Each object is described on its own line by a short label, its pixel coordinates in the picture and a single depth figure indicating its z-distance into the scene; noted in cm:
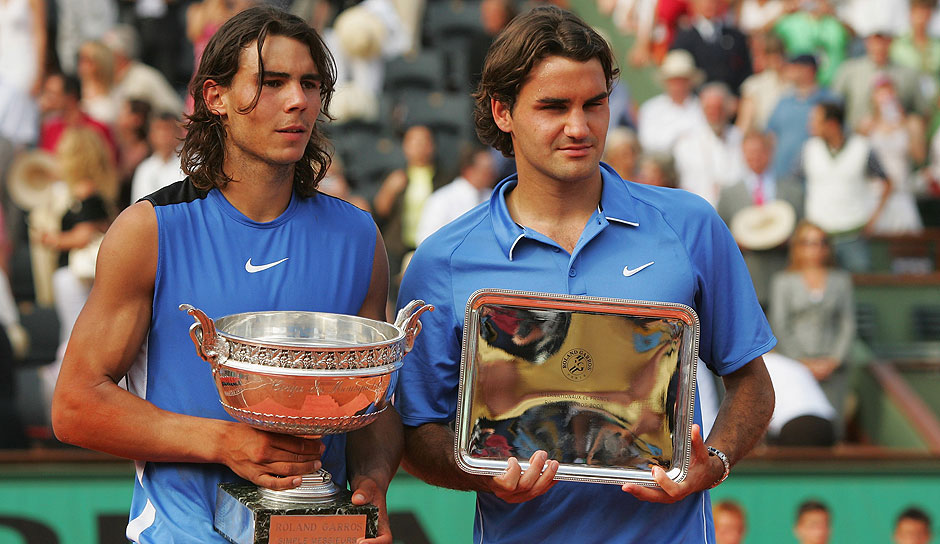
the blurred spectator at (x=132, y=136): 1736
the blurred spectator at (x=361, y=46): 2158
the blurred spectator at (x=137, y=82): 1930
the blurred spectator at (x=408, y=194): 1780
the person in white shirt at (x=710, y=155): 1934
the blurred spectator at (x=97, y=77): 1889
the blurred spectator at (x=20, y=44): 2014
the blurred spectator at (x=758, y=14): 2584
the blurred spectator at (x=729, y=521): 1273
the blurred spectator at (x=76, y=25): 2189
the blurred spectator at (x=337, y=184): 1670
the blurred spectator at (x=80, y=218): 1522
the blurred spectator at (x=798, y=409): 1421
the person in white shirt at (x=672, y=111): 2095
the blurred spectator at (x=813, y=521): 1273
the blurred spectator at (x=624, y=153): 1744
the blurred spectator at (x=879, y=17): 2564
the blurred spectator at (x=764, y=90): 2181
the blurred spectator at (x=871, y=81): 2283
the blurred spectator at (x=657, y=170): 1712
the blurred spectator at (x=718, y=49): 2366
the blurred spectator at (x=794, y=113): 2039
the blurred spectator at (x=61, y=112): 1800
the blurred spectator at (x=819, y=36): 2466
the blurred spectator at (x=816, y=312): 1683
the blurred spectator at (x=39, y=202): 1630
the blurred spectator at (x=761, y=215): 1803
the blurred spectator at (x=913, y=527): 1276
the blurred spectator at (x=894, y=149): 2117
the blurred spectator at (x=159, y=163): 1634
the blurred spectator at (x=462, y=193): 1717
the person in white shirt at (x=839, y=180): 1966
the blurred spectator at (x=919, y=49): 2481
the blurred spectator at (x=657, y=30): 2541
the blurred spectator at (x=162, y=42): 2283
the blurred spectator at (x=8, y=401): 1312
